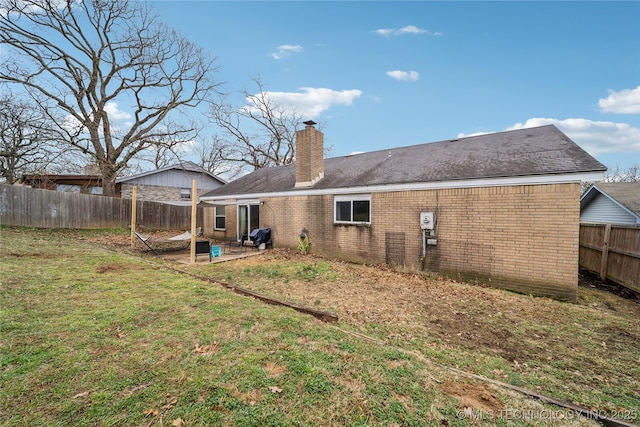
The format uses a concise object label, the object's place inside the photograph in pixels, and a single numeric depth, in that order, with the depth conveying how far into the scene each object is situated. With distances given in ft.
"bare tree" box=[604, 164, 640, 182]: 101.96
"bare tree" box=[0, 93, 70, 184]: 55.06
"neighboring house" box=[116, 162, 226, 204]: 69.31
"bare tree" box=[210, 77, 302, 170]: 91.76
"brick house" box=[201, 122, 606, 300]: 21.50
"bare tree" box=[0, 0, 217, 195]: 56.03
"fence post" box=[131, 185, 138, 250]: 35.23
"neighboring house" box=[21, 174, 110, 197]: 65.26
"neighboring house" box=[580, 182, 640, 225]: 43.86
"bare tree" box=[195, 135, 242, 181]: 108.06
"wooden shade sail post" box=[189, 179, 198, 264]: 27.96
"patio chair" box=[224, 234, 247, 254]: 38.50
